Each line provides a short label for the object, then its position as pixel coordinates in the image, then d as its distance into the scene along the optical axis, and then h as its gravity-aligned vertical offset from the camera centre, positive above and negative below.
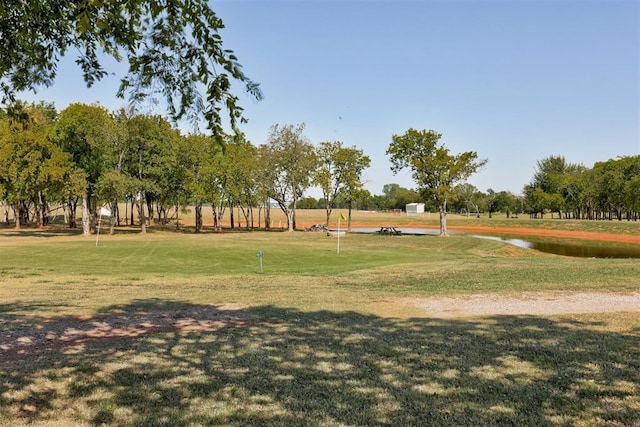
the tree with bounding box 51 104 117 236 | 48.25 +8.28
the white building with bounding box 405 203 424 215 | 143.98 +0.18
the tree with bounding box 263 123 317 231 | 60.81 +6.42
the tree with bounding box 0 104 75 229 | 43.38 +4.93
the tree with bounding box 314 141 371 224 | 66.12 +6.31
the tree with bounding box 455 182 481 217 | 131.10 +3.13
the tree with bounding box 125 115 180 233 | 51.62 +6.52
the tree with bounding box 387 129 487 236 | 51.28 +5.20
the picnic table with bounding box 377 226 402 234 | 57.38 -2.70
